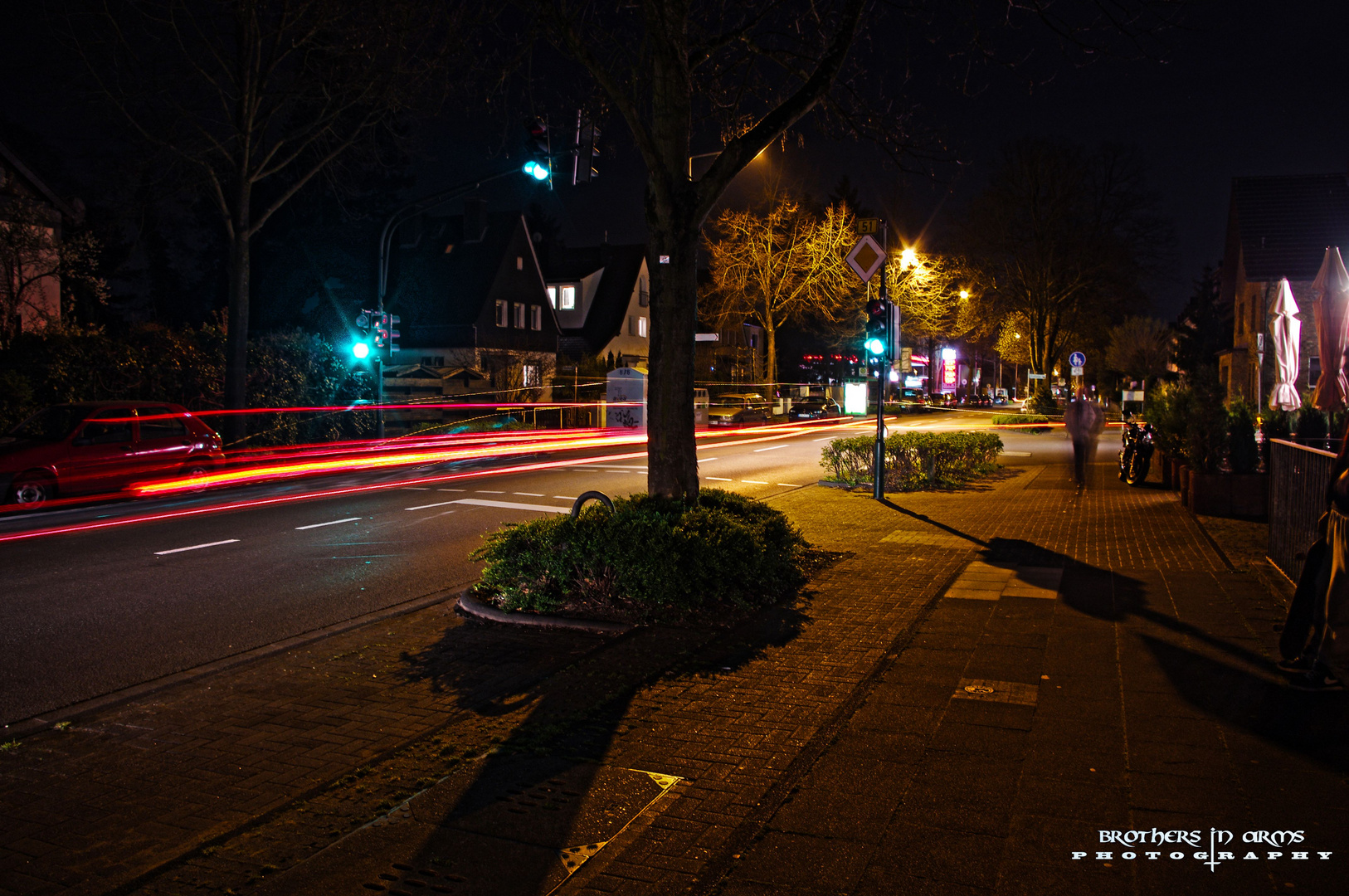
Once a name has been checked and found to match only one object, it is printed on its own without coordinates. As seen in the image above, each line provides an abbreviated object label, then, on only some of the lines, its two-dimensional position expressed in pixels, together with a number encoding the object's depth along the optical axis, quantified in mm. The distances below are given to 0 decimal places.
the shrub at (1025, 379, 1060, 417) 46812
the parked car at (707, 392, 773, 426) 45469
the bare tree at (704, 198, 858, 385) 41594
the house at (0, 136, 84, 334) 21125
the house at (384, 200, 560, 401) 50562
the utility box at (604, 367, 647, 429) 38250
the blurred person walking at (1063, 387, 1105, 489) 15297
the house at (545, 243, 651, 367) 63188
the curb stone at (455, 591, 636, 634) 7254
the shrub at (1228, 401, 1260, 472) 13062
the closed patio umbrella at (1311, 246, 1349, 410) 11384
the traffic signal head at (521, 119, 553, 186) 14456
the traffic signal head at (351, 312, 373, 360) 26625
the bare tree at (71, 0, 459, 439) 20922
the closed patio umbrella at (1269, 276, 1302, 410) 15945
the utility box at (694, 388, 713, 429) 42338
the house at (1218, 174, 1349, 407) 38812
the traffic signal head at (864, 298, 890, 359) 15562
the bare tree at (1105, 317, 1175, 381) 79375
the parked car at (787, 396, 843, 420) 52309
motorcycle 17359
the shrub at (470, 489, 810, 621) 7555
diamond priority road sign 14641
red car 14805
